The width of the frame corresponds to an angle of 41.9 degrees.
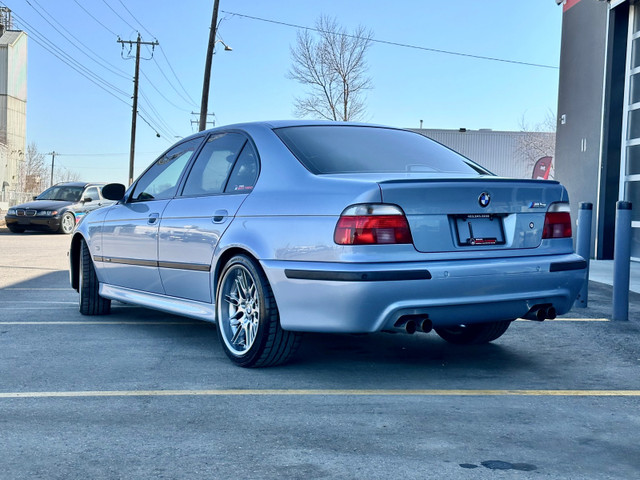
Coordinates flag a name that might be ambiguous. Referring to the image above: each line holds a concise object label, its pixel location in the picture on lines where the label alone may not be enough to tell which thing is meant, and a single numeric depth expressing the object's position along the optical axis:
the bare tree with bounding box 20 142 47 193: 79.75
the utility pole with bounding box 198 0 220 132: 28.83
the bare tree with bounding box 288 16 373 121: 41.50
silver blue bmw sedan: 4.27
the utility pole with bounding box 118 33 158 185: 44.03
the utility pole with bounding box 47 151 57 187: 140.88
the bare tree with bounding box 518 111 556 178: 46.12
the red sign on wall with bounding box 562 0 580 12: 15.79
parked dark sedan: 21.91
